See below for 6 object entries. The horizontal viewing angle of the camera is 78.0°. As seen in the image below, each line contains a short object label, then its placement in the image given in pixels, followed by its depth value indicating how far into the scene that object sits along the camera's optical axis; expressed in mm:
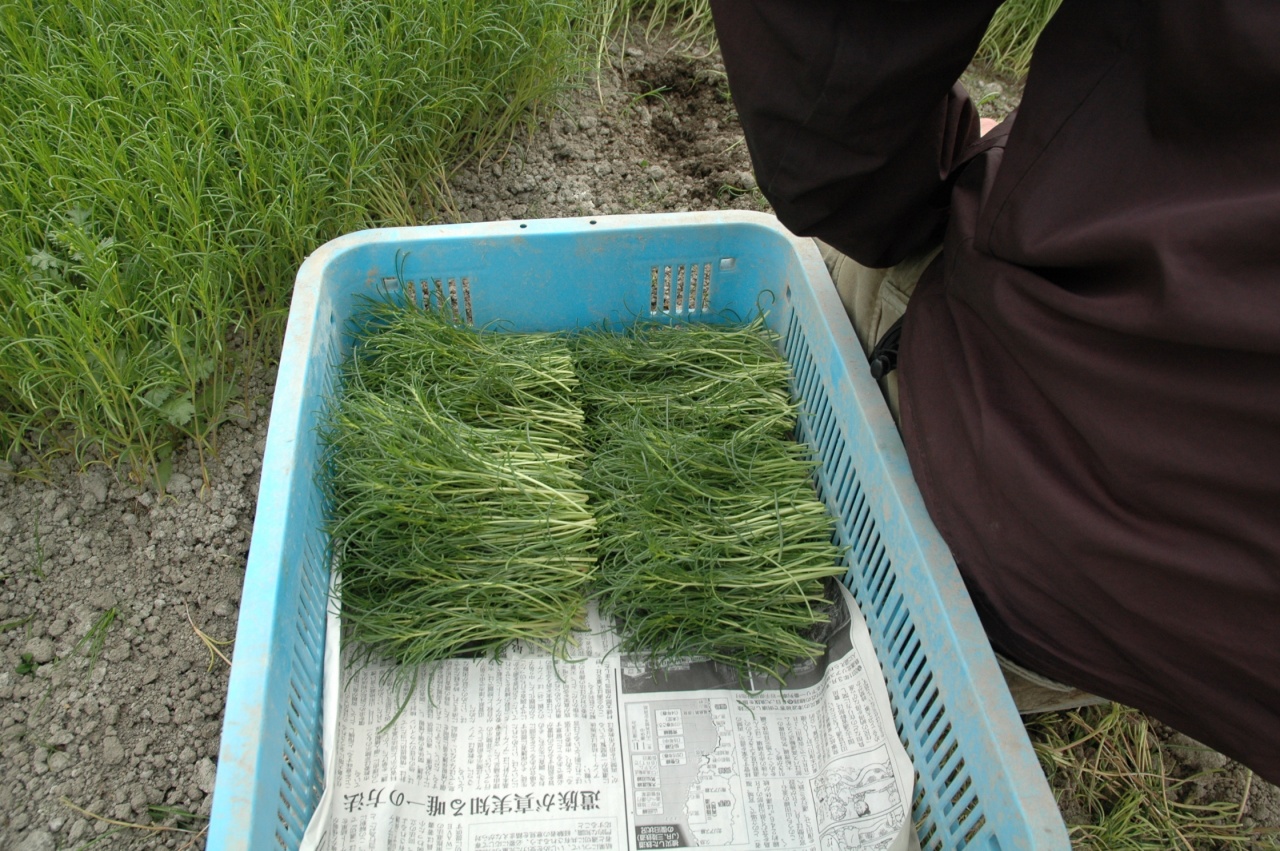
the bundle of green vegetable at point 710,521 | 1190
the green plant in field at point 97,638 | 1273
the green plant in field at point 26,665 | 1250
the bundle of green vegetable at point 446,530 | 1182
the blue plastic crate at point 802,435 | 919
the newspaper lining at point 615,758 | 1118
